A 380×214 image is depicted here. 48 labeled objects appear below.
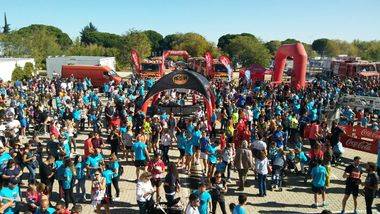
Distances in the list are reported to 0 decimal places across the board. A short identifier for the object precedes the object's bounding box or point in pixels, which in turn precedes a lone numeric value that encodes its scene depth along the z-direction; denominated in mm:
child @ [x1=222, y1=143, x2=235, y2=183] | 12607
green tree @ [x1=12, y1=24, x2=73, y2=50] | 98000
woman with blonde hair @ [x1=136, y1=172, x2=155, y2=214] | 9477
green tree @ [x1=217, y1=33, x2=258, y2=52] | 106262
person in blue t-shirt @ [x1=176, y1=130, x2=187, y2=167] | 14031
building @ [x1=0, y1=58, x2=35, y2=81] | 38803
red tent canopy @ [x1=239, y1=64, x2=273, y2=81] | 35934
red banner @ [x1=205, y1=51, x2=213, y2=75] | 38312
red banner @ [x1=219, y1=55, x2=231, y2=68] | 36931
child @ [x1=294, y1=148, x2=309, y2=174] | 13730
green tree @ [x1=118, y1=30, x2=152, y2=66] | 64125
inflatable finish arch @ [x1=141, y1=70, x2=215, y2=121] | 18703
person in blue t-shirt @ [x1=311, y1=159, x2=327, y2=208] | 10992
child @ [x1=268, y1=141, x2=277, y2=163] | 12845
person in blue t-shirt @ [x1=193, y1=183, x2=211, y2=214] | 8906
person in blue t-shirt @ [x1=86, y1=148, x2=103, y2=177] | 10898
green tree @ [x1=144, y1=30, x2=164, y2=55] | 109362
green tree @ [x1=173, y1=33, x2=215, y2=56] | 75188
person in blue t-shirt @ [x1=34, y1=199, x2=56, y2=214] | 7873
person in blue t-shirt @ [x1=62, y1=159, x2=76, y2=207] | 10406
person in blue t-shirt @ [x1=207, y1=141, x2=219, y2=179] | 12688
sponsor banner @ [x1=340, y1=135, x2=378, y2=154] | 16094
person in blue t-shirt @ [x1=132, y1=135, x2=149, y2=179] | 12531
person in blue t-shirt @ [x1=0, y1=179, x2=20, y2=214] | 8671
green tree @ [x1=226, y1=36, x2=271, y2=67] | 65938
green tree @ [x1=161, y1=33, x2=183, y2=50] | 101000
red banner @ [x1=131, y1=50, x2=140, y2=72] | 37219
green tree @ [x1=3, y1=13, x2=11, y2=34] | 103569
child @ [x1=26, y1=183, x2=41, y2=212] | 8591
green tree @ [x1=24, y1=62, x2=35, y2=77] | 42719
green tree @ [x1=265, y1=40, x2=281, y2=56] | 107862
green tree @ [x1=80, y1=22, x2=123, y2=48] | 102500
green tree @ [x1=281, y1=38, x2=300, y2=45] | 115944
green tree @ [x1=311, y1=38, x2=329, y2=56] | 131038
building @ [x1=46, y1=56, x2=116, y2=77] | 44406
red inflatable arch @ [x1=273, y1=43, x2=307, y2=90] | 29812
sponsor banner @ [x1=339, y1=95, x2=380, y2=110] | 21656
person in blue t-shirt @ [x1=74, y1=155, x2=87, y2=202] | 11031
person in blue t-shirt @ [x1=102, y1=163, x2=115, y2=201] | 10344
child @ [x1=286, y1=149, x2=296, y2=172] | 13973
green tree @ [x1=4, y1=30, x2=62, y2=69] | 55250
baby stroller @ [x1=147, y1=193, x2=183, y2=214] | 9406
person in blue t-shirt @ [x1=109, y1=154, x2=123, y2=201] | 10648
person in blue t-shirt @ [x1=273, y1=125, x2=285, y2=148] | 13875
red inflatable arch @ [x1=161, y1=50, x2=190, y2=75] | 39012
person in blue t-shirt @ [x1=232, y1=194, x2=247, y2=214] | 8047
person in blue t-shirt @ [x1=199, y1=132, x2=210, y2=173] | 13248
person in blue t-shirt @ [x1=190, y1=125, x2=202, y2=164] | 13842
